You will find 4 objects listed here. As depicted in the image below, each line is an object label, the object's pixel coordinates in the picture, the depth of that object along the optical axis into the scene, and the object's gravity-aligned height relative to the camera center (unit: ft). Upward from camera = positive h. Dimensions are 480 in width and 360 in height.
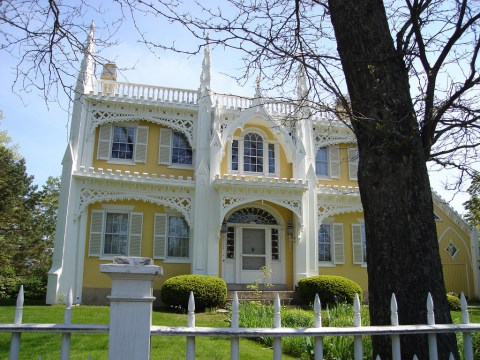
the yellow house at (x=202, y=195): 55.06 +9.29
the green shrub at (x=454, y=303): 50.62 -3.68
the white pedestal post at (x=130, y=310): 10.02 -0.96
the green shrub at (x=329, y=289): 51.34 -2.27
